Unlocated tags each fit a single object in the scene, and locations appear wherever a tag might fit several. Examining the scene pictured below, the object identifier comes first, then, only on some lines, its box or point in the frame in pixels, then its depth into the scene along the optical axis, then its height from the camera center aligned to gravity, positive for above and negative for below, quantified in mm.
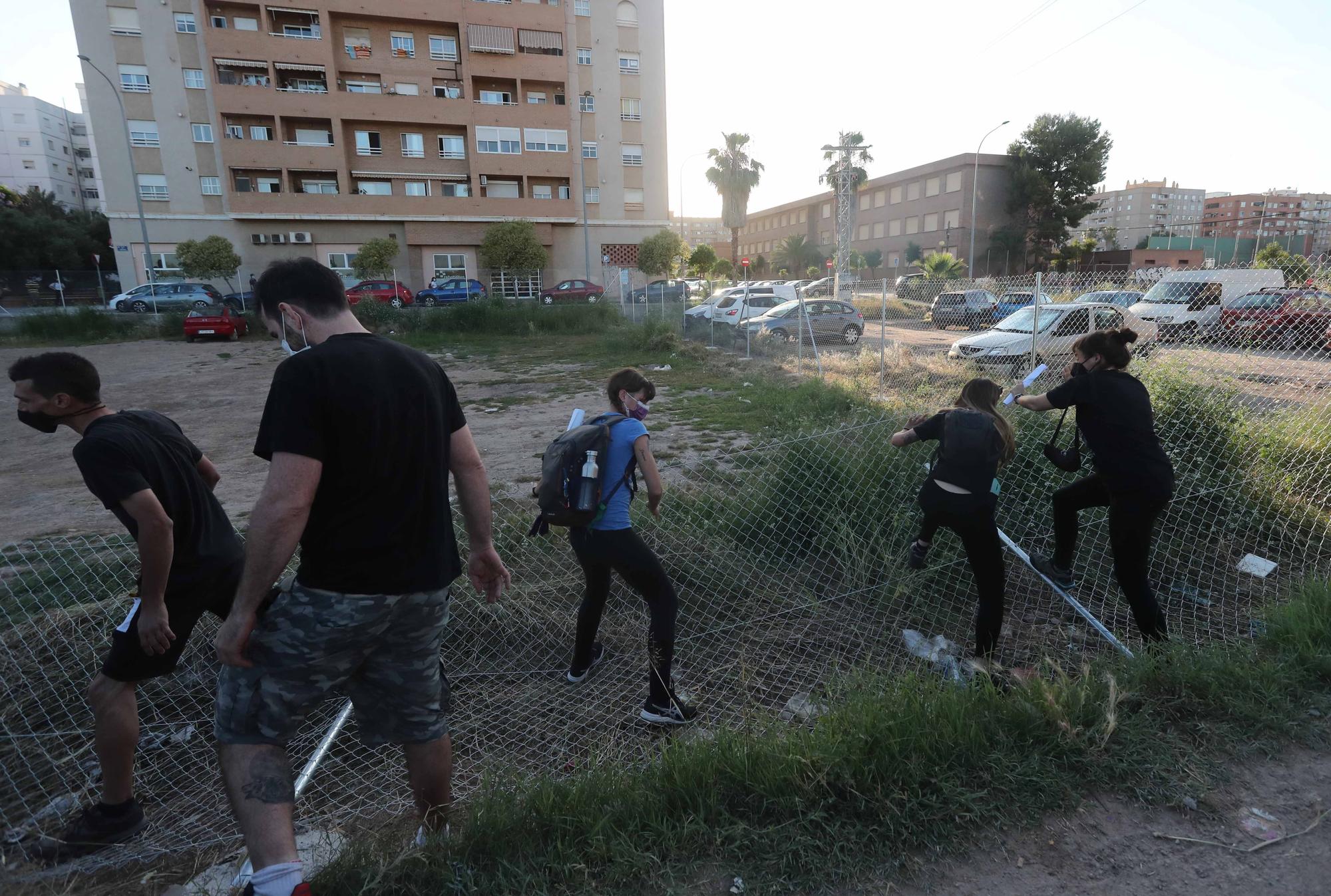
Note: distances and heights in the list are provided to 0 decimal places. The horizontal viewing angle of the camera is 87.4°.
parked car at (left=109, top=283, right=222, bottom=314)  27609 -177
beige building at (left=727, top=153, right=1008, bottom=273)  51500 +5733
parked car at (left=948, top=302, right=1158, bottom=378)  10086 -950
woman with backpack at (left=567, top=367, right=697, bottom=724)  3203 -1211
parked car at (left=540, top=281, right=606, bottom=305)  30328 -282
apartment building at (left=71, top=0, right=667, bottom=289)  34688 +8579
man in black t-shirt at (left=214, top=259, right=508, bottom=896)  1839 -732
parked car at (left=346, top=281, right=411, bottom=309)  28562 -89
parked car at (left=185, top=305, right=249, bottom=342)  21672 -955
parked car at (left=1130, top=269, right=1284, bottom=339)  15386 -443
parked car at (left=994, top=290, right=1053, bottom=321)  15071 -561
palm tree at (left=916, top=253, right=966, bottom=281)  41000 +754
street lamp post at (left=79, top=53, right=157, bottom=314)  32094 +5655
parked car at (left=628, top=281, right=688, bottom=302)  28642 -330
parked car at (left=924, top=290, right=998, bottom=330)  15734 -703
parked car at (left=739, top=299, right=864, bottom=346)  18938 -1086
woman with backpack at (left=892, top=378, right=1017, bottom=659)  3422 -1000
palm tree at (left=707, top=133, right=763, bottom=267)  60719 +9116
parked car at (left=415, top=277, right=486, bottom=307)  30094 -182
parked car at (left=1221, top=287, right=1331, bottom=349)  7953 -601
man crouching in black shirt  2311 -882
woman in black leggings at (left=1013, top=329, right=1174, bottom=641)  3412 -847
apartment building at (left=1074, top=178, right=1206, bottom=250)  123812 +12383
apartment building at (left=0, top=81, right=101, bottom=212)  70688 +15559
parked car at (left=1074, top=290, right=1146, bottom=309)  14570 -460
